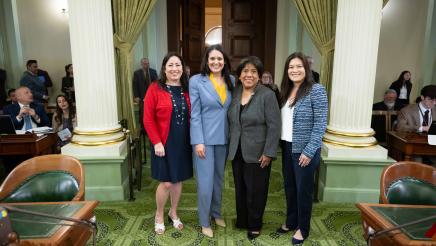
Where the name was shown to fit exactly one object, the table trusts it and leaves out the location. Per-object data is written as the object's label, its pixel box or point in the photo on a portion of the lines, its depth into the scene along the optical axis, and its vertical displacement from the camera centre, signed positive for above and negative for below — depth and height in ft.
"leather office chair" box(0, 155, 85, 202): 7.16 -2.47
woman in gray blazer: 8.58 -1.70
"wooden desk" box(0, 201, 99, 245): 5.07 -2.55
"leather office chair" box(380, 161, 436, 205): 7.00 -2.45
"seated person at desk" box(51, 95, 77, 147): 14.48 -2.25
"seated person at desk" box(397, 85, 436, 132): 13.87 -2.09
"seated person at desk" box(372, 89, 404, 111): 18.31 -2.02
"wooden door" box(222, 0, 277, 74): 23.44 +2.44
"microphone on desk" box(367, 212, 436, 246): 4.87 -2.46
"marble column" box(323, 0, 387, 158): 11.19 -0.51
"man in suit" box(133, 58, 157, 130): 21.30 -1.00
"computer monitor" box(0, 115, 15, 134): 12.61 -2.24
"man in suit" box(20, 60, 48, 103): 23.41 -1.22
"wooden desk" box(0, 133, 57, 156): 11.99 -2.81
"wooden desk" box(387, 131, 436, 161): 11.94 -2.83
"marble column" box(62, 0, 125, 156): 11.28 -0.51
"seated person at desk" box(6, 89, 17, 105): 19.96 -2.04
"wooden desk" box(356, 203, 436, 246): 5.03 -2.57
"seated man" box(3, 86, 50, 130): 13.80 -1.91
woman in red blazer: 8.95 -1.53
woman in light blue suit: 8.79 -1.26
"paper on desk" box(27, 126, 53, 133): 13.30 -2.56
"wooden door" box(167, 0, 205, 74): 23.43 +2.48
